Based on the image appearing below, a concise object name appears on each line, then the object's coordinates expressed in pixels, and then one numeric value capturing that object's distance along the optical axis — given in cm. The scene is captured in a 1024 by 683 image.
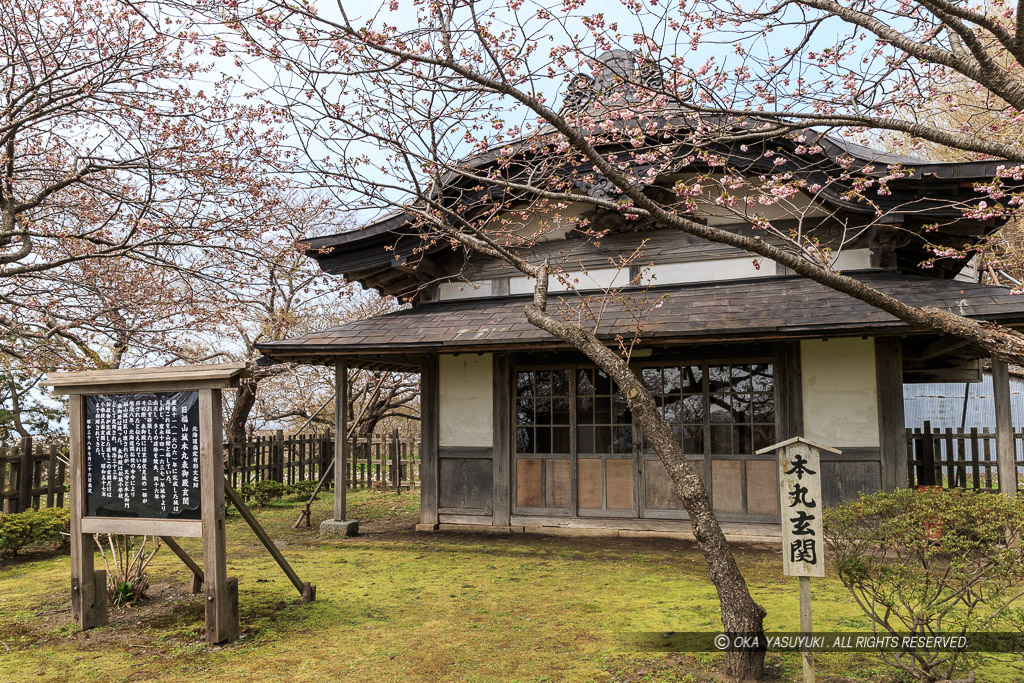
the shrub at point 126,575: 597
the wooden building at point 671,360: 773
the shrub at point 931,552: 355
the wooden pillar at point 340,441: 949
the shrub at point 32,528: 816
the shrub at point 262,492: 1270
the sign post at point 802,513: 386
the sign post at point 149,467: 498
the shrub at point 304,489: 1353
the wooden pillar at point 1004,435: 705
